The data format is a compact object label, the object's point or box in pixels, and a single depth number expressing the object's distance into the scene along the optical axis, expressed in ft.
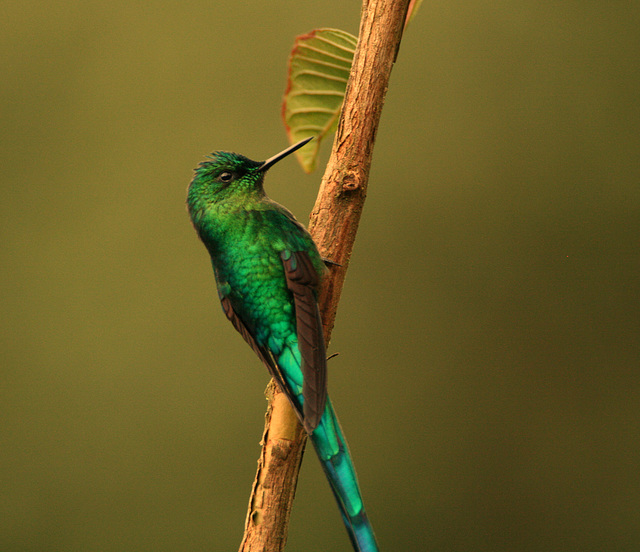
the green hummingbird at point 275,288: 11.21
